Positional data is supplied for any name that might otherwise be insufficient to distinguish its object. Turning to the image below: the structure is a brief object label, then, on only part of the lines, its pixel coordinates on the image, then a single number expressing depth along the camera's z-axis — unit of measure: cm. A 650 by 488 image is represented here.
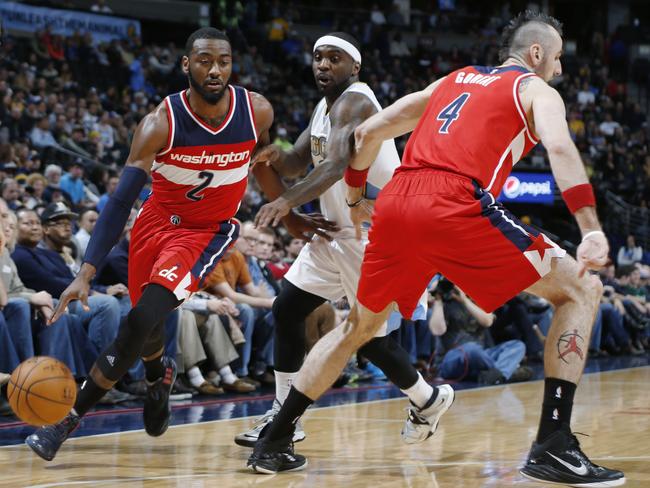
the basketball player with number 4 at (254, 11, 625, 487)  764
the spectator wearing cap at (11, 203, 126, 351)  1396
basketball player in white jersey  980
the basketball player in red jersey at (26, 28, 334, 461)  895
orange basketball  834
